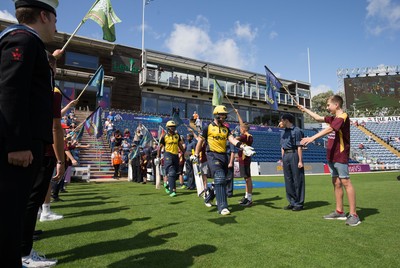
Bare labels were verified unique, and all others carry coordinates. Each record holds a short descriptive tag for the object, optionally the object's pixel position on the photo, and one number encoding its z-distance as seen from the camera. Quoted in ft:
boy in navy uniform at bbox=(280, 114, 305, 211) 20.35
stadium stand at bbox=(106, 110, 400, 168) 82.54
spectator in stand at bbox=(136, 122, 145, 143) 53.49
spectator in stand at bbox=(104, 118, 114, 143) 69.97
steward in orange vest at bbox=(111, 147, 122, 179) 52.60
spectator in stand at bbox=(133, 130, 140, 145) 52.63
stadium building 89.10
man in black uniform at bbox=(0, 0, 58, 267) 5.64
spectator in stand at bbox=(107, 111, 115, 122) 74.48
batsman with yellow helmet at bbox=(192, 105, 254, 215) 18.43
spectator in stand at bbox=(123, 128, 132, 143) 63.18
